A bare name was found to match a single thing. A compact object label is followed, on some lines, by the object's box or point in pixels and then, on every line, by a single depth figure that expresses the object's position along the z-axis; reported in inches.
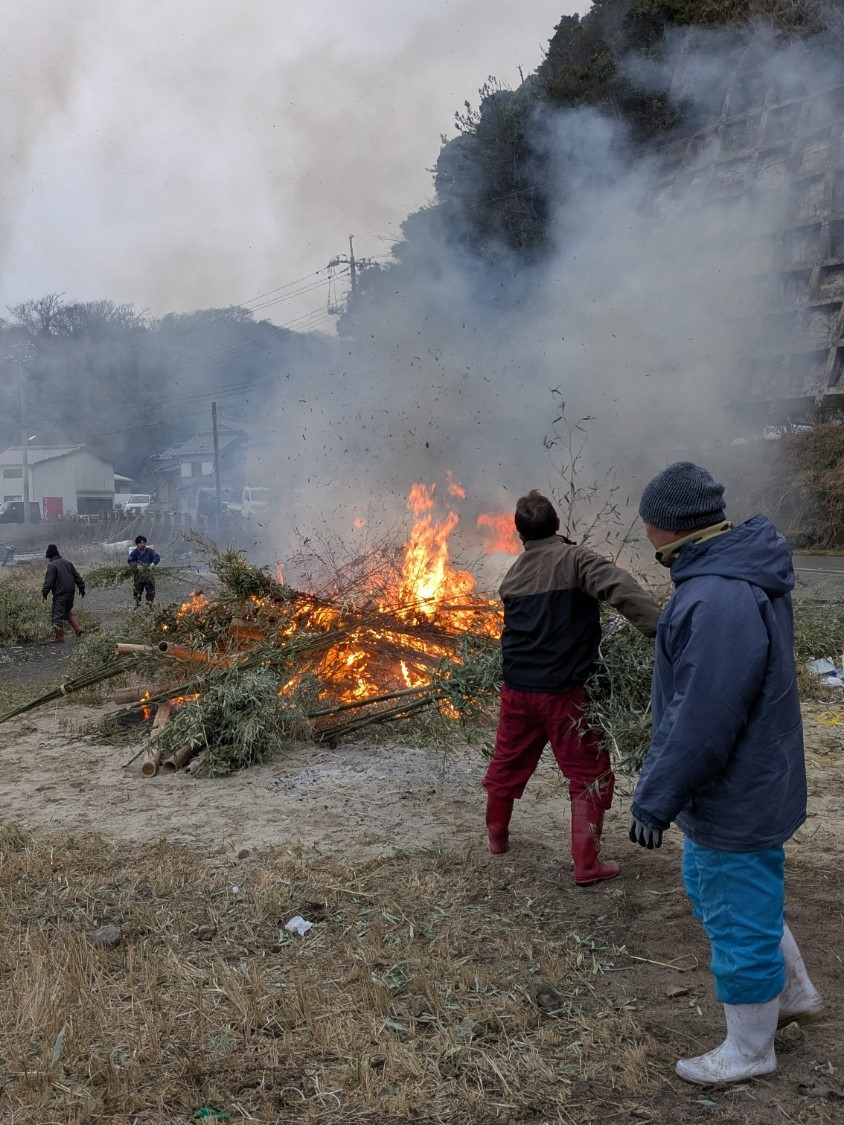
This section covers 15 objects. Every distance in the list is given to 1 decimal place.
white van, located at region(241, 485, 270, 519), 1283.3
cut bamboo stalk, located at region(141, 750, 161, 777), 259.9
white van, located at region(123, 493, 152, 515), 1803.2
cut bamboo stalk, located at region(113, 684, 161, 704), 320.2
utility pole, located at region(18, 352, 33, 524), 1396.4
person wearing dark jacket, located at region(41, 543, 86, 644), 579.2
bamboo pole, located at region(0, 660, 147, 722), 298.8
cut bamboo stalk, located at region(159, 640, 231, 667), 294.9
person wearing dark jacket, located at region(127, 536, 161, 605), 558.3
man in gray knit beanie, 99.3
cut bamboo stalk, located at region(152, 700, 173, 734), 281.3
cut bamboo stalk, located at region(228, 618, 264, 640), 300.5
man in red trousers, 164.1
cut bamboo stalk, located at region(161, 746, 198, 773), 262.1
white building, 2097.7
